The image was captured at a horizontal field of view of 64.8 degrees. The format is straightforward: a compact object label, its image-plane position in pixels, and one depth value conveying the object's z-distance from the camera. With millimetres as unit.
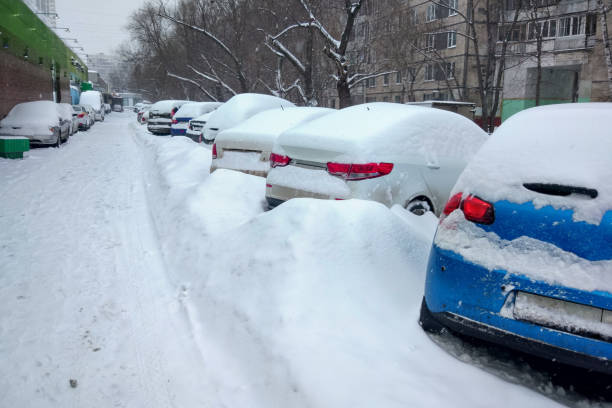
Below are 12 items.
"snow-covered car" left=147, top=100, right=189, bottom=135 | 23859
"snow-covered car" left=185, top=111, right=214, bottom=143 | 16266
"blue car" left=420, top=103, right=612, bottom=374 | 2416
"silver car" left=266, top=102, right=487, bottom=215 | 4887
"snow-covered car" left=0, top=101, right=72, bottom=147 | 17125
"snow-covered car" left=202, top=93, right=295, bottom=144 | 11259
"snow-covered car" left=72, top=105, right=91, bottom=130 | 29797
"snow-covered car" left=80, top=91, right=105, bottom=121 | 50344
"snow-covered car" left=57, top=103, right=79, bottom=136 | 21408
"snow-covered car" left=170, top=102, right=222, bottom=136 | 19141
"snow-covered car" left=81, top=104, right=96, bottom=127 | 36394
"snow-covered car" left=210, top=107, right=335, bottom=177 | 7285
